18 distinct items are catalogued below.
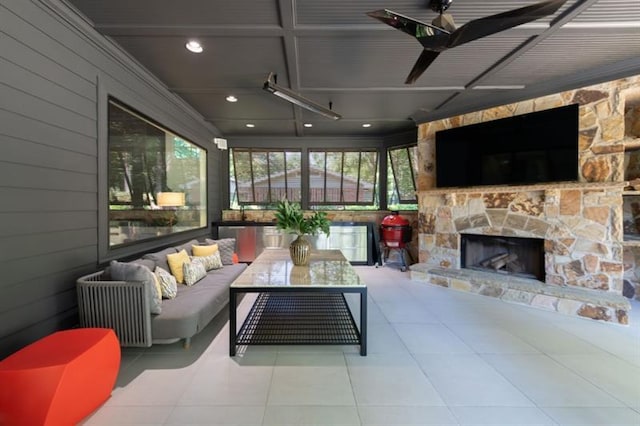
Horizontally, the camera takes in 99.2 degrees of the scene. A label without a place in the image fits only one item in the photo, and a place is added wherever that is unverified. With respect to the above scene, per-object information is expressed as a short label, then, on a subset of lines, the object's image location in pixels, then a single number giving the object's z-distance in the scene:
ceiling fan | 1.76
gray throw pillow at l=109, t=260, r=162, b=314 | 2.27
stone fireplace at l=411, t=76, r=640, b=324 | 3.23
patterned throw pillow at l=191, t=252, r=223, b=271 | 3.69
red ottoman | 1.43
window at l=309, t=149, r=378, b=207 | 6.41
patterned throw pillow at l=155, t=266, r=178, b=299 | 2.70
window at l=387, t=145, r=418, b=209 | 5.89
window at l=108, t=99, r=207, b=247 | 2.90
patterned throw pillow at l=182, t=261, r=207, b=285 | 3.21
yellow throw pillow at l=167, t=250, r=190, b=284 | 3.26
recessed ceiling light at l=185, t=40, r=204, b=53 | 2.58
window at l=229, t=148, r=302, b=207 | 6.36
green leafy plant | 3.13
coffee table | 2.38
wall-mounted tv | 3.49
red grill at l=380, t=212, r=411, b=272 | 5.38
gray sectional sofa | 2.22
